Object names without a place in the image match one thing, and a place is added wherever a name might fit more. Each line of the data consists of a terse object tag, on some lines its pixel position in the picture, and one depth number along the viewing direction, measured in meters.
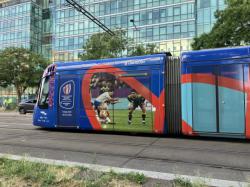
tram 10.24
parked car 32.28
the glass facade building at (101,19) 48.34
